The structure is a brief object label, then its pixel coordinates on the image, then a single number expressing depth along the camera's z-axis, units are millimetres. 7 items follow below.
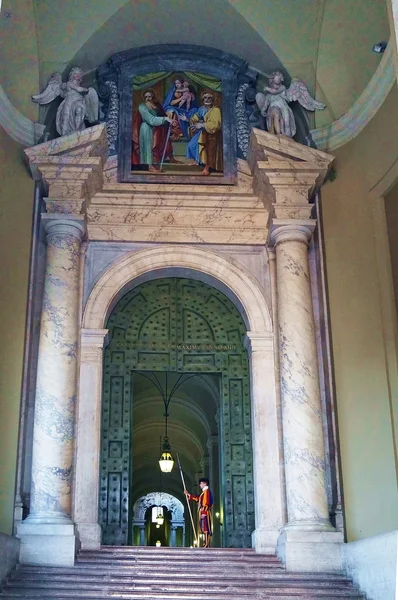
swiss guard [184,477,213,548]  11445
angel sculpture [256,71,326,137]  11657
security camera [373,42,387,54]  10520
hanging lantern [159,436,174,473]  14180
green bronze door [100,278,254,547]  10789
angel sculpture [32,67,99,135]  11352
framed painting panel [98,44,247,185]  11797
